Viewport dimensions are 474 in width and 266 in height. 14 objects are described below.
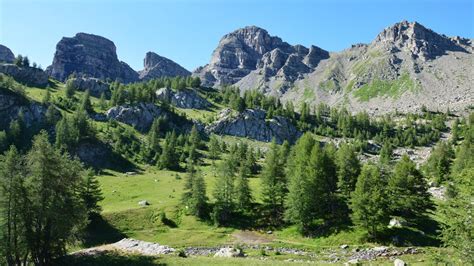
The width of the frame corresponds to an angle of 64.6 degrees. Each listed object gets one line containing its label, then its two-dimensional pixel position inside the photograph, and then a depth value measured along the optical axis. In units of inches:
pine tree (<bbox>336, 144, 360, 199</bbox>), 3339.1
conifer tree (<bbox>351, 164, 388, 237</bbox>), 2679.6
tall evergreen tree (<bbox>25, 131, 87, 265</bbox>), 1808.6
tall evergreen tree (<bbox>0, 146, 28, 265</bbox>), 1723.7
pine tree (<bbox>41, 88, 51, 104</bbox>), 7126.0
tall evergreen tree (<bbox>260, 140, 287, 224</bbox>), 3319.4
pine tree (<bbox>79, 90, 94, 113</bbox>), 7733.3
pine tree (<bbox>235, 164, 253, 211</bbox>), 3380.9
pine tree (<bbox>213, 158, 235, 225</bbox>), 3253.0
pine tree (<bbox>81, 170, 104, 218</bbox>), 3206.2
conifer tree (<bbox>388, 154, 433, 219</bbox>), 2982.3
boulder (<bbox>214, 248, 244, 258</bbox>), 2089.7
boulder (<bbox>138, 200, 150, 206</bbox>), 3599.9
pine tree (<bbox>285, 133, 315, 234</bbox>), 2974.9
